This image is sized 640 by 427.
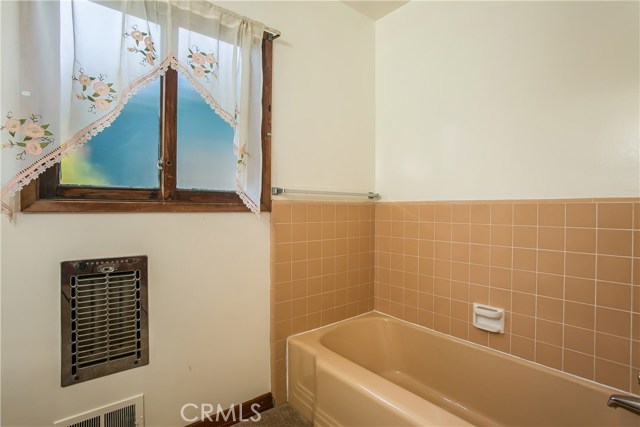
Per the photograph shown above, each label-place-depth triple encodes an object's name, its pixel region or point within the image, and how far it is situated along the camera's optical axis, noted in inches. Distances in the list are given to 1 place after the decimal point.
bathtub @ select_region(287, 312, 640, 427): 49.2
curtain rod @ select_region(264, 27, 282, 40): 65.3
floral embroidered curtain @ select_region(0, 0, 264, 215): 41.4
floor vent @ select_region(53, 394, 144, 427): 47.4
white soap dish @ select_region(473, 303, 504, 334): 62.9
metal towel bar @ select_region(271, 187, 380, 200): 67.7
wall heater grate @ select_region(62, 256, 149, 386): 46.7
